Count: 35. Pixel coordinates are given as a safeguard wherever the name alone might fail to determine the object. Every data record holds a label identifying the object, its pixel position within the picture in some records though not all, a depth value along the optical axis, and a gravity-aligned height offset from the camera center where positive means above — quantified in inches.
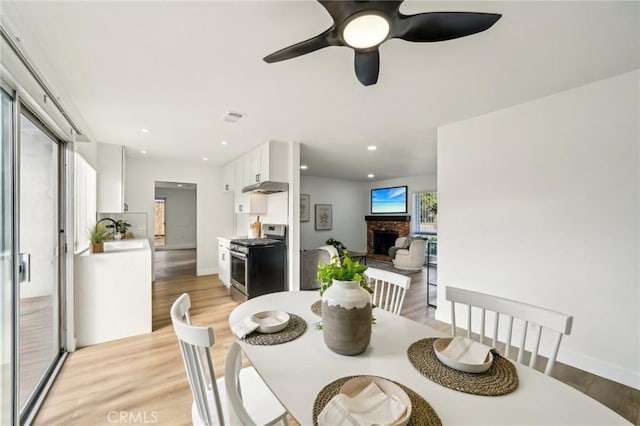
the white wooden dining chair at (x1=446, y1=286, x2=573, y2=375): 47.1 -19.7
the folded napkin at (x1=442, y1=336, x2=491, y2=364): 43.2 -23.2
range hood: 155.6 +15.1
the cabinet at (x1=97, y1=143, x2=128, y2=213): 165.4 +21.0
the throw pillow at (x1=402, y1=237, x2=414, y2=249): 261.1 -29.3
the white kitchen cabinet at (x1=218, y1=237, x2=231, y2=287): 182.5 -35.5
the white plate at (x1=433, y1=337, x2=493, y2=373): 40.2 -23.0
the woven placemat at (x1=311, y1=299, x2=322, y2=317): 63.0 -23.2
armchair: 249.0 -40.6
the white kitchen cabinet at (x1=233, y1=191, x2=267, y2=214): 185.2 +6.2
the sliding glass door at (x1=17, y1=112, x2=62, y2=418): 73.1 -14.4
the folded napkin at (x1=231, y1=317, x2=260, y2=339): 51.5 -22.7
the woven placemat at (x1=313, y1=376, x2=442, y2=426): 31.0 -23.9
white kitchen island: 109.1 -34.8
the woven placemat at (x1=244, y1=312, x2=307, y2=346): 49.8 -23.6
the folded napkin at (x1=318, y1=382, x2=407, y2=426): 30.7 -23.6
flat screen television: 315.4 +15.3
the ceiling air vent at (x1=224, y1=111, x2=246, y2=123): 112.7 +41.2
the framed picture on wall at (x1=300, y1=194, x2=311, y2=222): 303.6 +5.8
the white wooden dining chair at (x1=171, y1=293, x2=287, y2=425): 36.6 -26.3
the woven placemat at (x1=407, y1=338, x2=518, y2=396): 36.7 -23.9
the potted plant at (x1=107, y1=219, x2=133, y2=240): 179.6 -11.7
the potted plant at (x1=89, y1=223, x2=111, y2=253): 118.2 -12.5
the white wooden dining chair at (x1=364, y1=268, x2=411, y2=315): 71.9 -18.8
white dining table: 31.9 -24.1
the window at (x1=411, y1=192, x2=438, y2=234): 297.9 -0.9
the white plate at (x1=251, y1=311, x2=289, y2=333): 53.2 -22.7
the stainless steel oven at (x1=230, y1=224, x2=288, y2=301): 147.0 -30.6
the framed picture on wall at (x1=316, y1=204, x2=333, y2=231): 319.6 -5.8
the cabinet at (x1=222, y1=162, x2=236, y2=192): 213.3 +28.9
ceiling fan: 43.5 +32.6
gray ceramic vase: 43.6 -17.1
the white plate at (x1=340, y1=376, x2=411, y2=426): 33.6 -23.1
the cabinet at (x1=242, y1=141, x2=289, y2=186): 155.1 +29.6
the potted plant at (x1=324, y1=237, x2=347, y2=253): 249.7 -29.8
